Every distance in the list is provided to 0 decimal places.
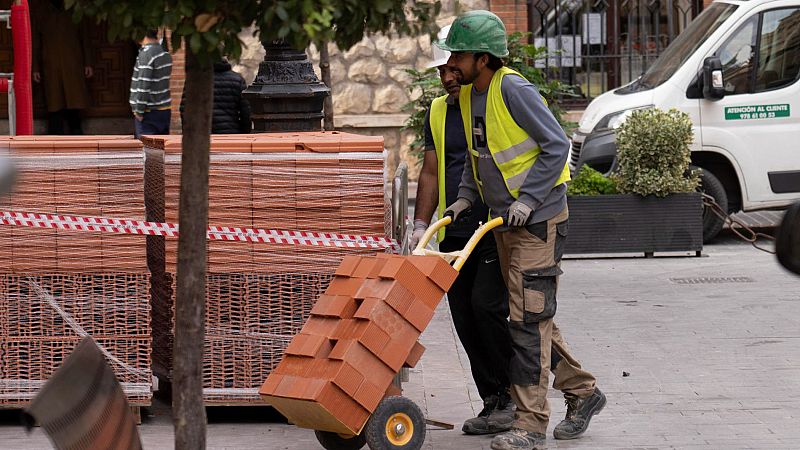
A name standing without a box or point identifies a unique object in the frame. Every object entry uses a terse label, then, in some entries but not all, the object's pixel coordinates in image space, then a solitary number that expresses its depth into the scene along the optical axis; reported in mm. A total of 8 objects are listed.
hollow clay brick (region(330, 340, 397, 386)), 11000
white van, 25031
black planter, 23281
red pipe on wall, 17984
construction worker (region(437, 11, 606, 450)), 11867
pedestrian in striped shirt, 25406
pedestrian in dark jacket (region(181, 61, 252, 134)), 23000
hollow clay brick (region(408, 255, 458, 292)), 11328
